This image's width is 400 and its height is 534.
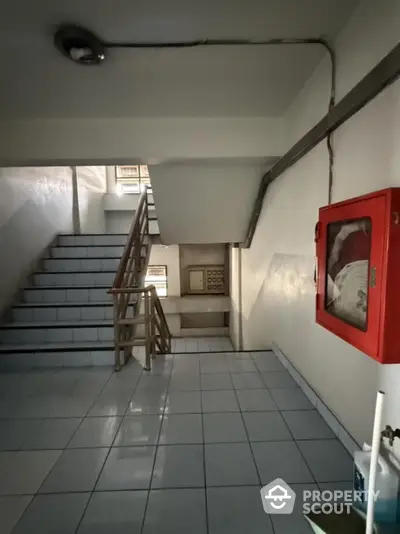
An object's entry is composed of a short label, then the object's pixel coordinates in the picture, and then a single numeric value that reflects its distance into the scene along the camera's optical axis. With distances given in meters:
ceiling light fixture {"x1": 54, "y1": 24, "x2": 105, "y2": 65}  1.73
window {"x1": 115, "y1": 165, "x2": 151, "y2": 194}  7.98
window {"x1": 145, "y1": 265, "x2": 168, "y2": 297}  8.41
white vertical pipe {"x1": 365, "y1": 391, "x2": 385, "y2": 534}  1.08
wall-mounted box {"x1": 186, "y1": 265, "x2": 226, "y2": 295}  8.44
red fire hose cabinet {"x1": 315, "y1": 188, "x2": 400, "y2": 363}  1.09
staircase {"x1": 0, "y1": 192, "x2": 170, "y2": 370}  3.45
